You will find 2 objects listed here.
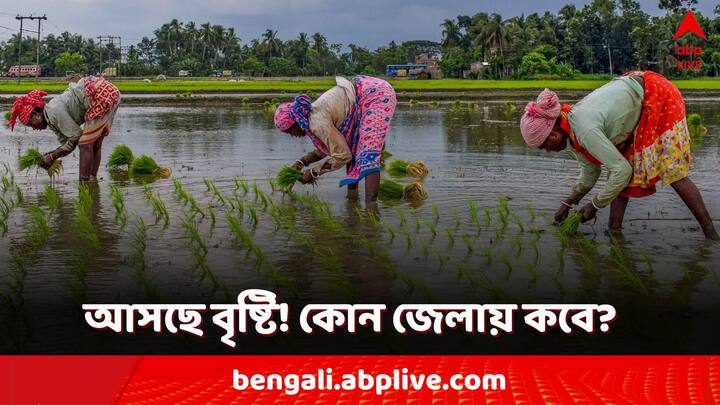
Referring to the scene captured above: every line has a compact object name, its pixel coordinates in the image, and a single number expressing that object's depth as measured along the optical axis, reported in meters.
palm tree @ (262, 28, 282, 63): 92.31
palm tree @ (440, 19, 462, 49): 82.81
